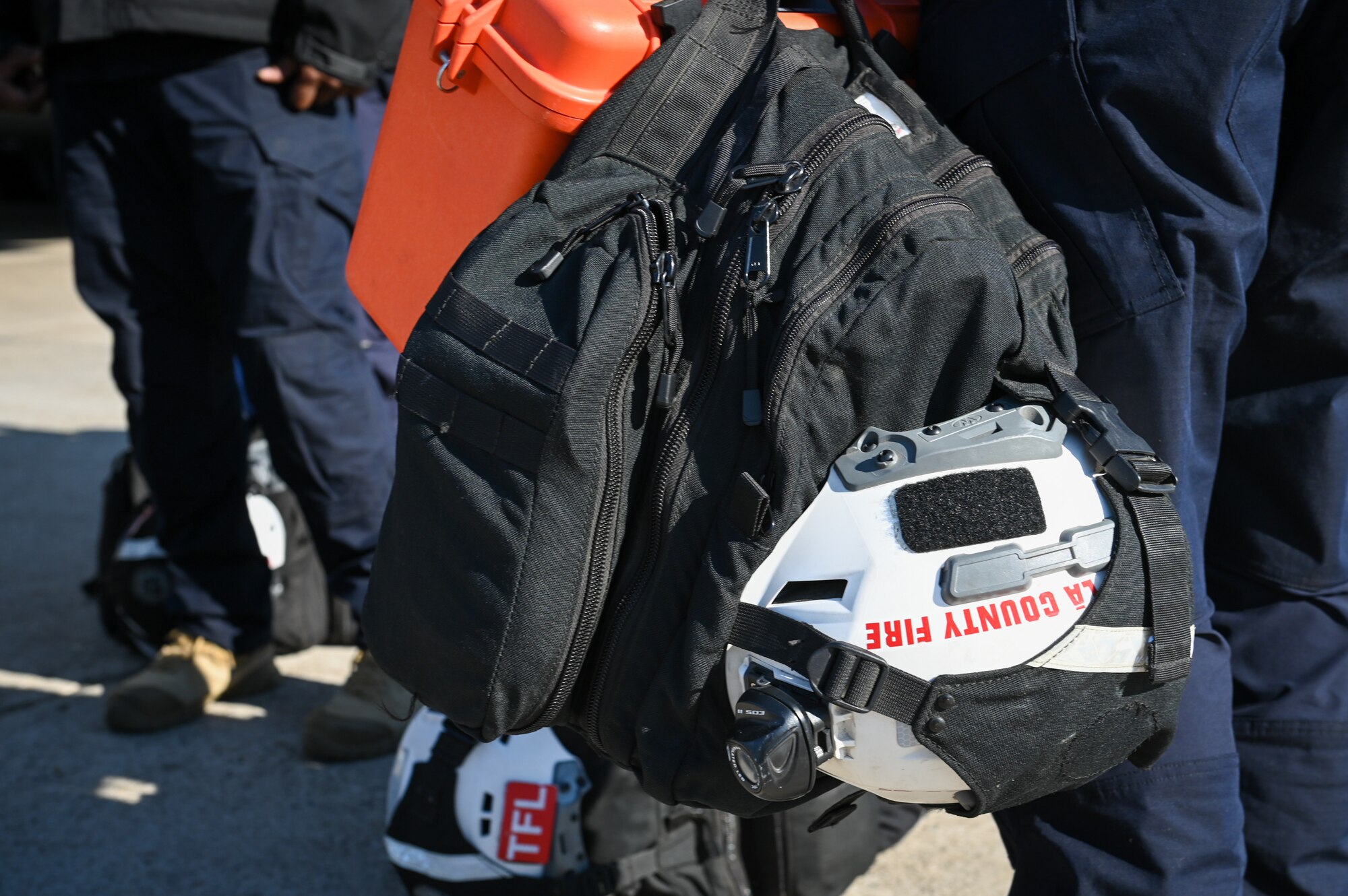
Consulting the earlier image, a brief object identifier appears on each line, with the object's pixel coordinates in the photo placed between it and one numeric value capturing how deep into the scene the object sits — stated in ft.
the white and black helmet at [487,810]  5.94
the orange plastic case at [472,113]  4.16
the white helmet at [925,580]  3.48
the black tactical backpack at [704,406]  3.59
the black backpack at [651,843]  5.94
